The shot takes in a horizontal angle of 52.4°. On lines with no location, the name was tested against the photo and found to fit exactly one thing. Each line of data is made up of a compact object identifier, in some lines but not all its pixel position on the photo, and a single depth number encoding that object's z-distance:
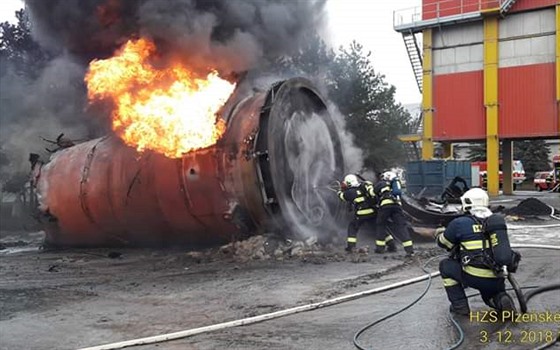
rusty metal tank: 8.82
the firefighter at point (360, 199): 9.92
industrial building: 26.55
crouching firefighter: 4.83
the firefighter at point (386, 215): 9.66
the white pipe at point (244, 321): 4.66
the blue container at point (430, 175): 22.69
